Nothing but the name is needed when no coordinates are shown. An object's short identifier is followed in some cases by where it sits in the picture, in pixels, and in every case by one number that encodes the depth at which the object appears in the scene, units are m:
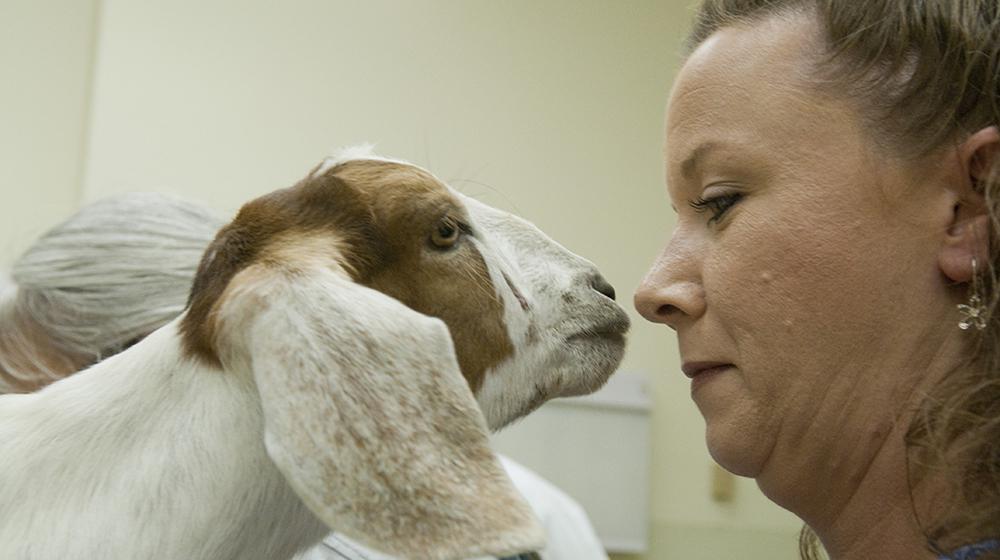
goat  0.91
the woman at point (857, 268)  0.93
